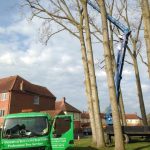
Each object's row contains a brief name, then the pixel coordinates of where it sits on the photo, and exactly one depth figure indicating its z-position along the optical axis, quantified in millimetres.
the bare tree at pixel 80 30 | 11347
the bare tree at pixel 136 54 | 14788
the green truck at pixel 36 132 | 6943
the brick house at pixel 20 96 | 29347
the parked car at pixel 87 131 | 28059
